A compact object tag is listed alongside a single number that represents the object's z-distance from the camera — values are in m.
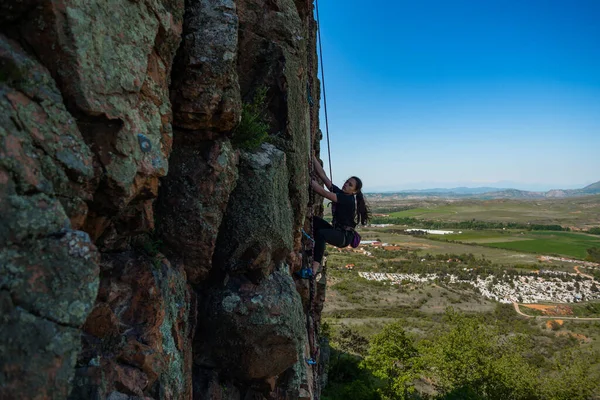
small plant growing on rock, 7.06
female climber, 10.17
